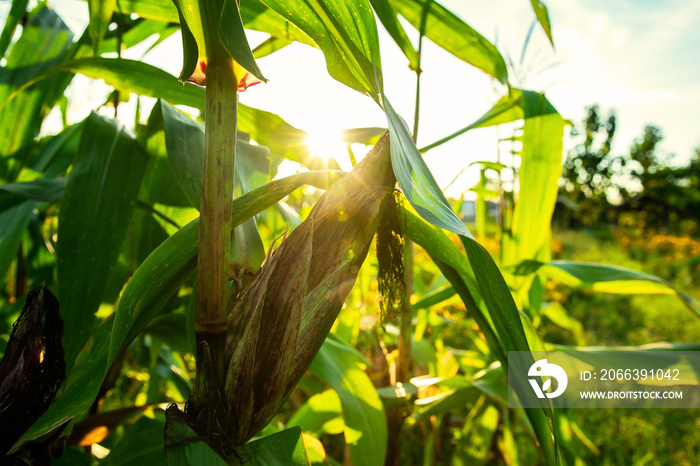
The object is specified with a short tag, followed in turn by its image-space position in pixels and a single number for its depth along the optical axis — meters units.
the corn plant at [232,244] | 0.24
